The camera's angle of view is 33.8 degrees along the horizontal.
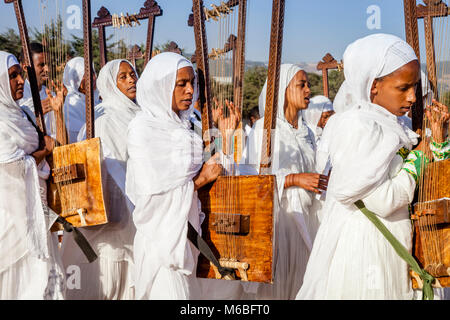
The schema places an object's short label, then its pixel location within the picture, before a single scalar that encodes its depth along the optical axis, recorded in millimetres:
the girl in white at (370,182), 3656
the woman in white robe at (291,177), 5242
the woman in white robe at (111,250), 5656
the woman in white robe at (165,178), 4434
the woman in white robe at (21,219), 5160
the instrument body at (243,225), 4164
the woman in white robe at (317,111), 7047
